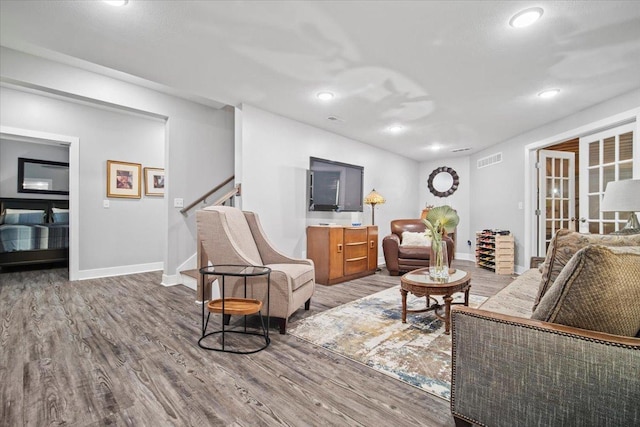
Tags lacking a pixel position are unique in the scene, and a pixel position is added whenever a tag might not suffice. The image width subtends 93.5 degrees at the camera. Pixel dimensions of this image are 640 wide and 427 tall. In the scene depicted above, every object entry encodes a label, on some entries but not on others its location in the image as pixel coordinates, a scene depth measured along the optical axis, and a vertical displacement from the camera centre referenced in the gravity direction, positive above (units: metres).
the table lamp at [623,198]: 2.40 +0.14
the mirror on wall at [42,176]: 5.38 +0.65
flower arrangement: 2.51 -0.12
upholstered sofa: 0.89 -0.46
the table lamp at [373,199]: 5.19 +0.24
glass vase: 2.45 -0.41
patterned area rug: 1.78 -0.94
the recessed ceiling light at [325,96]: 3.29 +1.31
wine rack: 4.85 -0.61
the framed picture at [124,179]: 4.80 +0.53
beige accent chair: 2.36 -0.41
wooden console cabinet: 4.02 -0.54
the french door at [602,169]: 3.35 +0.54
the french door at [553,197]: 4.82 +0.29
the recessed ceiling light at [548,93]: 3.15 +1.30
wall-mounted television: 4.37 +0.42
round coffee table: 2.28 -0.56
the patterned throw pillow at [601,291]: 0.92 -0.24
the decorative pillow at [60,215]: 5.49 -0.07
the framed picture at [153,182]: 5.25 +0.54
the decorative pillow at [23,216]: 5.01 -0.09
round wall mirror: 6.69 +0.73
